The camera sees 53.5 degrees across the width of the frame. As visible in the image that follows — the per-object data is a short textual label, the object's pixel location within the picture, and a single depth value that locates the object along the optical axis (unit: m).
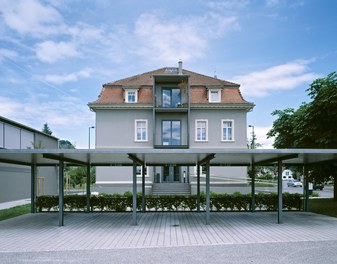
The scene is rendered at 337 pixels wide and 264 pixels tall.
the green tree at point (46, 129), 104.25
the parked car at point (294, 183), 52.97
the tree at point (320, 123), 17.72
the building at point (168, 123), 29.08
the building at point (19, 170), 23.88
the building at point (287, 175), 75.13
